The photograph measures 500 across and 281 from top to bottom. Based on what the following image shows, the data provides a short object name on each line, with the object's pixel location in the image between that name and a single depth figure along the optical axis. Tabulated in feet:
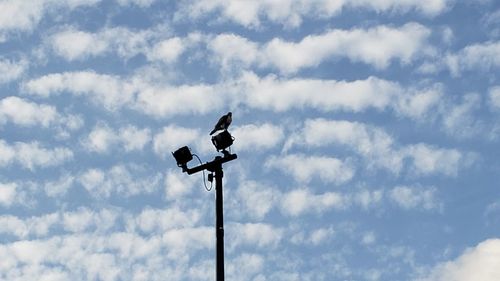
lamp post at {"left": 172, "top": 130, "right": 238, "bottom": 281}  66.28
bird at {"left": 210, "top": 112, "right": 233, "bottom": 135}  70.49
